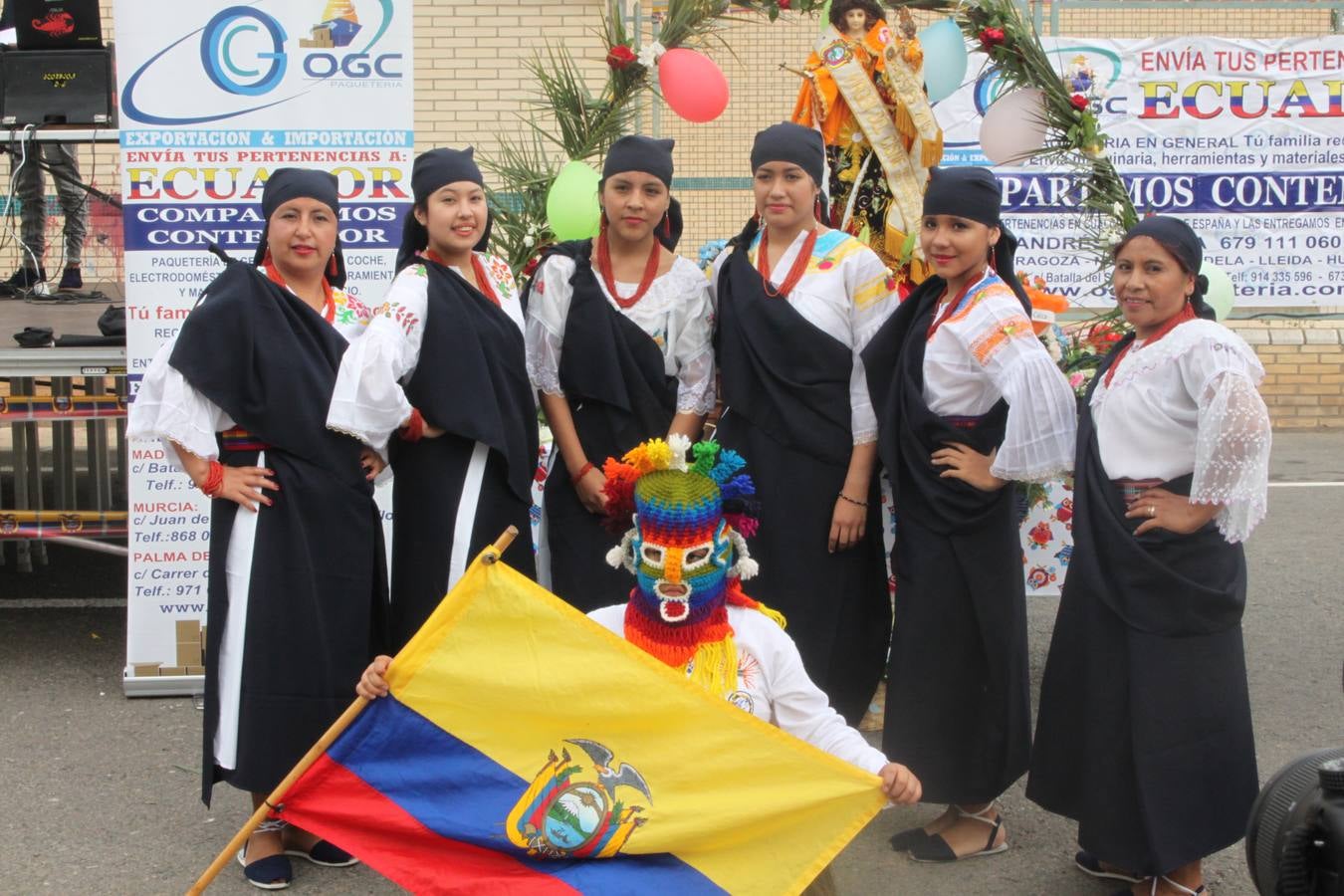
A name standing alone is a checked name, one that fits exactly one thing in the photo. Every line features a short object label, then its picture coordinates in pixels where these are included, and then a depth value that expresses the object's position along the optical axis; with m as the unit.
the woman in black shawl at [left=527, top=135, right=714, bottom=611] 4.37
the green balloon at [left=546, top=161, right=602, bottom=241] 5.12
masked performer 3.30
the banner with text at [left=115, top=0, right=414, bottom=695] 5.36
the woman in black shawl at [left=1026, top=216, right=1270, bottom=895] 3.59
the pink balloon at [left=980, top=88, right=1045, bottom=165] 5.46
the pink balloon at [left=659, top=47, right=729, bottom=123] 5.20
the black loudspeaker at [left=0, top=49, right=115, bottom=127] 8.56
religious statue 5.13
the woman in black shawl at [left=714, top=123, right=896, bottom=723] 4.31
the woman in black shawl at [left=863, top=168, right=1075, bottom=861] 3.93
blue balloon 5.37
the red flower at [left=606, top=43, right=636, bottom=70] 5.27
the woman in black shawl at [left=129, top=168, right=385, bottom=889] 3.95
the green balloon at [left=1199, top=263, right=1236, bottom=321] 5.12
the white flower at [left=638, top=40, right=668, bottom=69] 5.34
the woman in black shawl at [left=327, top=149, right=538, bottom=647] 4.12
